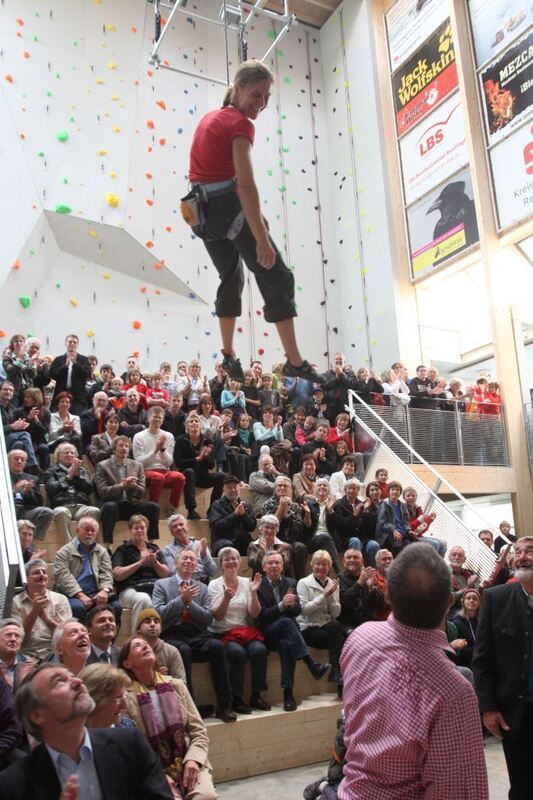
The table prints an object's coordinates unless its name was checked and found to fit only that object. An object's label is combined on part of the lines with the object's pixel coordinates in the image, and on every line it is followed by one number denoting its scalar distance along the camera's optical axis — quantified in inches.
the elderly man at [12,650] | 143.4
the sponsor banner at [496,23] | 446.9
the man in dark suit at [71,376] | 293.0
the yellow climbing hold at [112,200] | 430.6
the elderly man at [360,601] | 222.1
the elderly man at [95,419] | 275.6
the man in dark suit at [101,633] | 155.6
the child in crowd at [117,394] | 291.0
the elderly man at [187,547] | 216.8
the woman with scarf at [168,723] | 138.6
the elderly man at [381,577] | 220.6
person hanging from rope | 155.3
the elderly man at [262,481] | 272.1
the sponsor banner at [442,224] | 476.1
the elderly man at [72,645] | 130.3
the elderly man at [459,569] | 269.1
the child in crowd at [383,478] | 292.0
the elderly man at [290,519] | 244.4
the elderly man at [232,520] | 245.9
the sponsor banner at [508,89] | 439.8
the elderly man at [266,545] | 227.3
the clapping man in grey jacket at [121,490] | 233.6
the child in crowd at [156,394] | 293.9
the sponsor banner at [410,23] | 498.9
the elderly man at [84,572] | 192.2
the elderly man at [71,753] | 79.7
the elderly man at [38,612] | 172.7
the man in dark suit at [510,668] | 107.6
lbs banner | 482.9
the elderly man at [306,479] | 281.8
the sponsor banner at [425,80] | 491.2
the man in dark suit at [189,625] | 190.2
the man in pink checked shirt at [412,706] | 63.3
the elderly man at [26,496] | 218.7
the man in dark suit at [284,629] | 203.2
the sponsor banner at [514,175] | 435.2
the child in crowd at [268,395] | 308.5
